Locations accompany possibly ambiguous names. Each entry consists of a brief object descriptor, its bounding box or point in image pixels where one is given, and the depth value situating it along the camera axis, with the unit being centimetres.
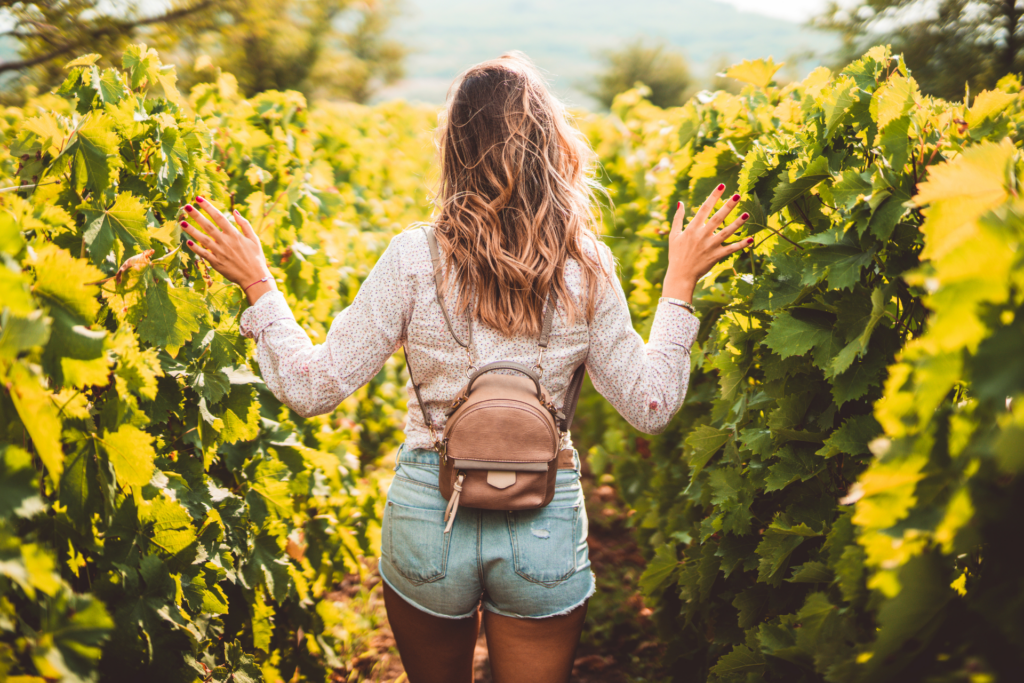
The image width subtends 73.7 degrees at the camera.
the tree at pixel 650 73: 3059
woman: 156
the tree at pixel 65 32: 363
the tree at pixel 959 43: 755
